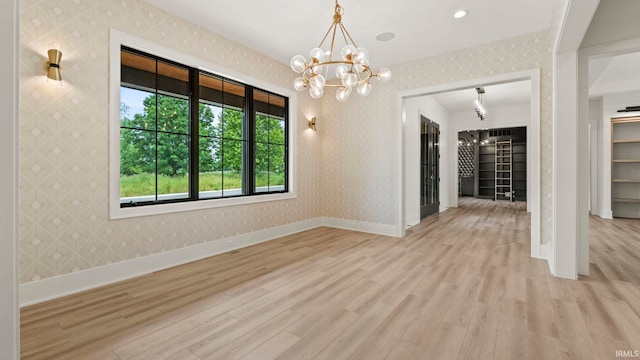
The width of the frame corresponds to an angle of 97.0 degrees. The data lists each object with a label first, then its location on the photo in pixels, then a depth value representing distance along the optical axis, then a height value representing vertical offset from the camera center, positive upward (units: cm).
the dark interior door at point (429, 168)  686 +32
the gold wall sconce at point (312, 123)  559 +112
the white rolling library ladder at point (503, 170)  1110 +44
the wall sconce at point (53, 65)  248 +100
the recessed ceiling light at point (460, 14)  331 +199
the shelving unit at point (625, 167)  644 +33
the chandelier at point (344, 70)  272 +112
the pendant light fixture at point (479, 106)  688 +190
